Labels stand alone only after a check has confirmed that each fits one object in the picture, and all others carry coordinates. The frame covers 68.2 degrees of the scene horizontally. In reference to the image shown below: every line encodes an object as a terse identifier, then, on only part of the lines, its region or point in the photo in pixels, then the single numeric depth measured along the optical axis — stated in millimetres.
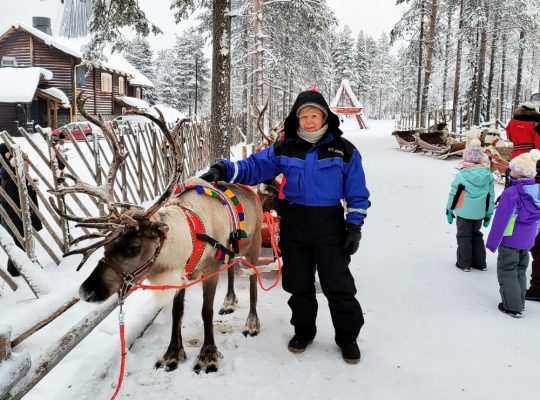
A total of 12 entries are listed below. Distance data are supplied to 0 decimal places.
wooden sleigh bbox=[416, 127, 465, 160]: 15242
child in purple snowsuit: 3900
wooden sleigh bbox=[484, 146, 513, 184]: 9780
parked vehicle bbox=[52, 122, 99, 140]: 20516
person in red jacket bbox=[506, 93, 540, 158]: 6207
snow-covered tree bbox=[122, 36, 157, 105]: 49188
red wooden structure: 34406
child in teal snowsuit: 4996
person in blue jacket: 3123
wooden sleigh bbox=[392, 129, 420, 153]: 18312
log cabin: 24234
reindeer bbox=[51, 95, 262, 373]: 2363
